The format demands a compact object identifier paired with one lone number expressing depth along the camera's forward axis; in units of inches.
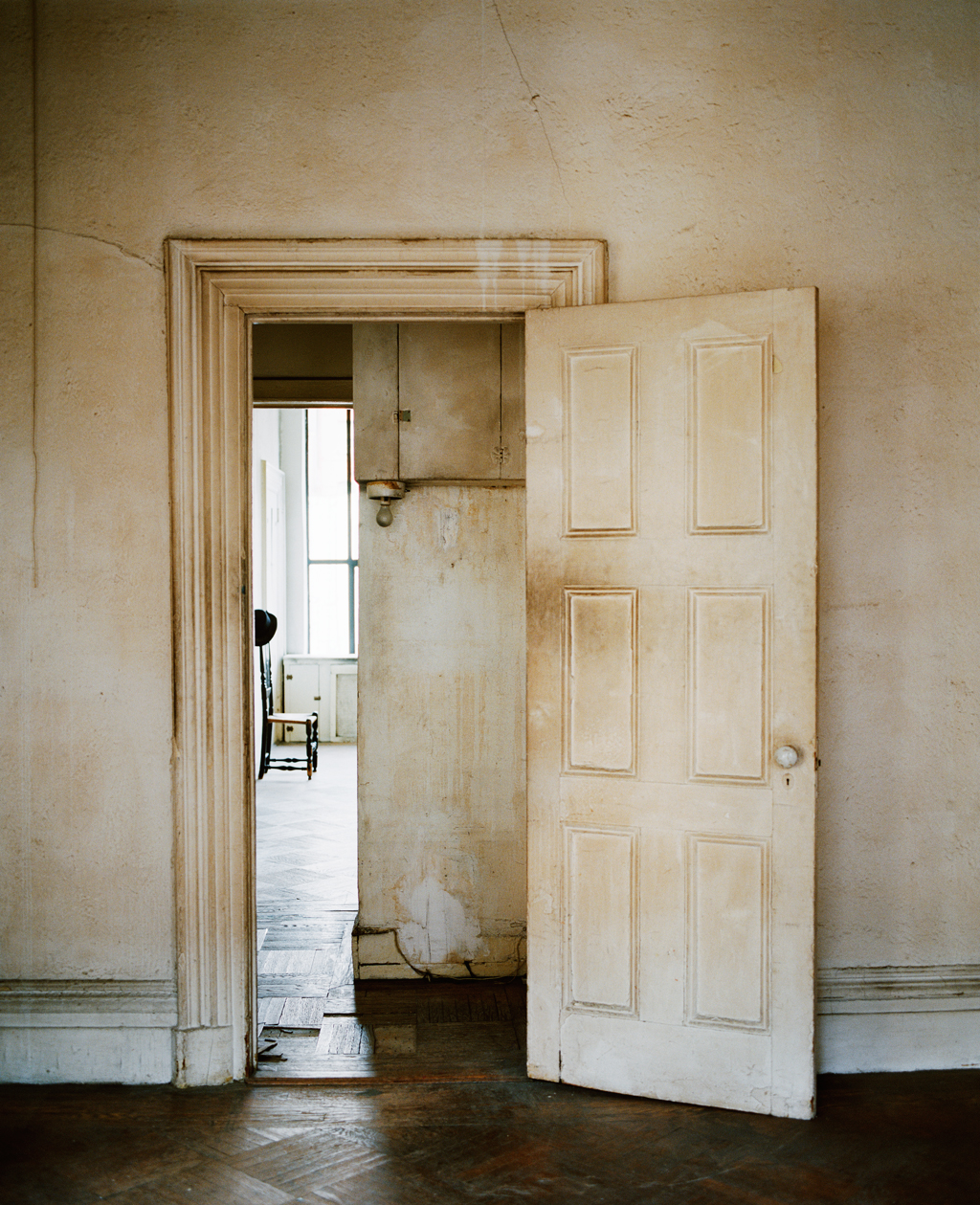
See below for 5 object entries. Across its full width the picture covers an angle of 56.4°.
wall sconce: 161.0
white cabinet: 416.5
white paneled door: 110.1
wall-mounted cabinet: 162.2
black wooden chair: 339.0
